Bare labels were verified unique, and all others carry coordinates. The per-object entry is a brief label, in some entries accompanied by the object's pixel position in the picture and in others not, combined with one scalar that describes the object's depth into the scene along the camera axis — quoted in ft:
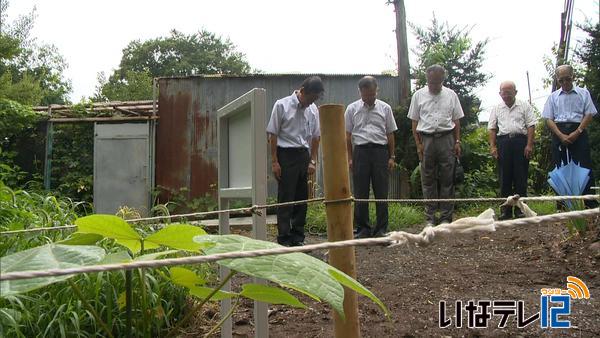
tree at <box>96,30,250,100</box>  103.76
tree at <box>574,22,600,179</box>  22.56
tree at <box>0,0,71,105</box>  56.03
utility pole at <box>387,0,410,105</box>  31.89
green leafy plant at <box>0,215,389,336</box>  2.18
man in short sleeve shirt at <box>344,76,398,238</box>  14.92
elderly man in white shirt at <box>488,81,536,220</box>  16.42
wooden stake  4.79
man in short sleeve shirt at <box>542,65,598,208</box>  15.90
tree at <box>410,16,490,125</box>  30.09
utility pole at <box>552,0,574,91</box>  28.58
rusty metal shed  29.60
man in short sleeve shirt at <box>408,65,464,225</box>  15.37
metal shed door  29.12
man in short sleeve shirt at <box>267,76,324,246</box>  13.57
